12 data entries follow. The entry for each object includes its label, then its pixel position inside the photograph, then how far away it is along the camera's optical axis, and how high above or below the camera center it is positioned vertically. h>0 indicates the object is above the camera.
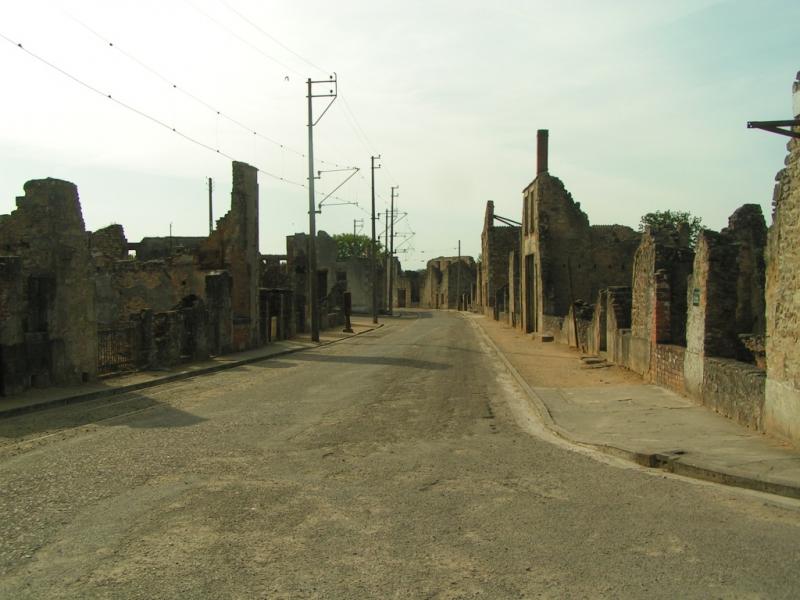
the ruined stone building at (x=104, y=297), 14.48 -0.26
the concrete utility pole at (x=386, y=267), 71.94 +2.42
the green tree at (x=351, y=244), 121.03 +7.44
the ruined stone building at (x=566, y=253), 34.16 +1.70
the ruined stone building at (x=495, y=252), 63.56 +3.24
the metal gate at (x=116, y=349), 17.19 -1.48
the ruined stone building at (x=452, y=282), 91.31 +0.93
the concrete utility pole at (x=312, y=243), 31.52 +1.98
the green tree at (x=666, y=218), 61.38 +6.12
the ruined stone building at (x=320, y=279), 37.59 +0.57
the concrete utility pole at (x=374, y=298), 50.09 -0.65
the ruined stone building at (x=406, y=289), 108.81 -0.04
